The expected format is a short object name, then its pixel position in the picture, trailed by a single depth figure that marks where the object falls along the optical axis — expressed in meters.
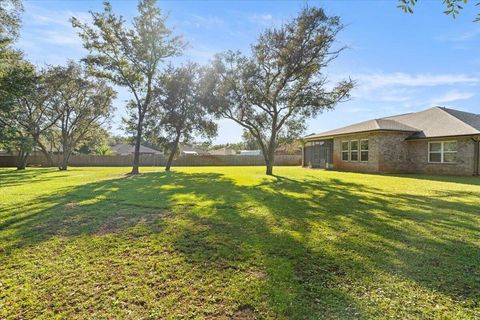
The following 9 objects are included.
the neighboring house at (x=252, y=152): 47.54
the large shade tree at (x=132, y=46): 16.19
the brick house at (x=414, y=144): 14.14
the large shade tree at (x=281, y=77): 13.59
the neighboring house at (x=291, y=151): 30.71
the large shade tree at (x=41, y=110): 20.61
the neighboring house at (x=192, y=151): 51.30
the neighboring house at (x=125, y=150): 43.02
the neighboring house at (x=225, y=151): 53.56
